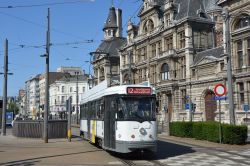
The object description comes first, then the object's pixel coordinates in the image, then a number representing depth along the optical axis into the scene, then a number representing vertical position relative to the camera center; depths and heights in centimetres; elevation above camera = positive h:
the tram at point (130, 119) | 1587 -24
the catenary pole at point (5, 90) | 3291 +196
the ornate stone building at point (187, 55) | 4709 +838
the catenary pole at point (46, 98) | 2525 +101
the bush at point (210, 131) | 2178 -116
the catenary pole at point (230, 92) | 2514 +130
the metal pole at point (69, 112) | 2639 +10
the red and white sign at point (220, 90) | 2112 +120
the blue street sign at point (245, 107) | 4184 +56
